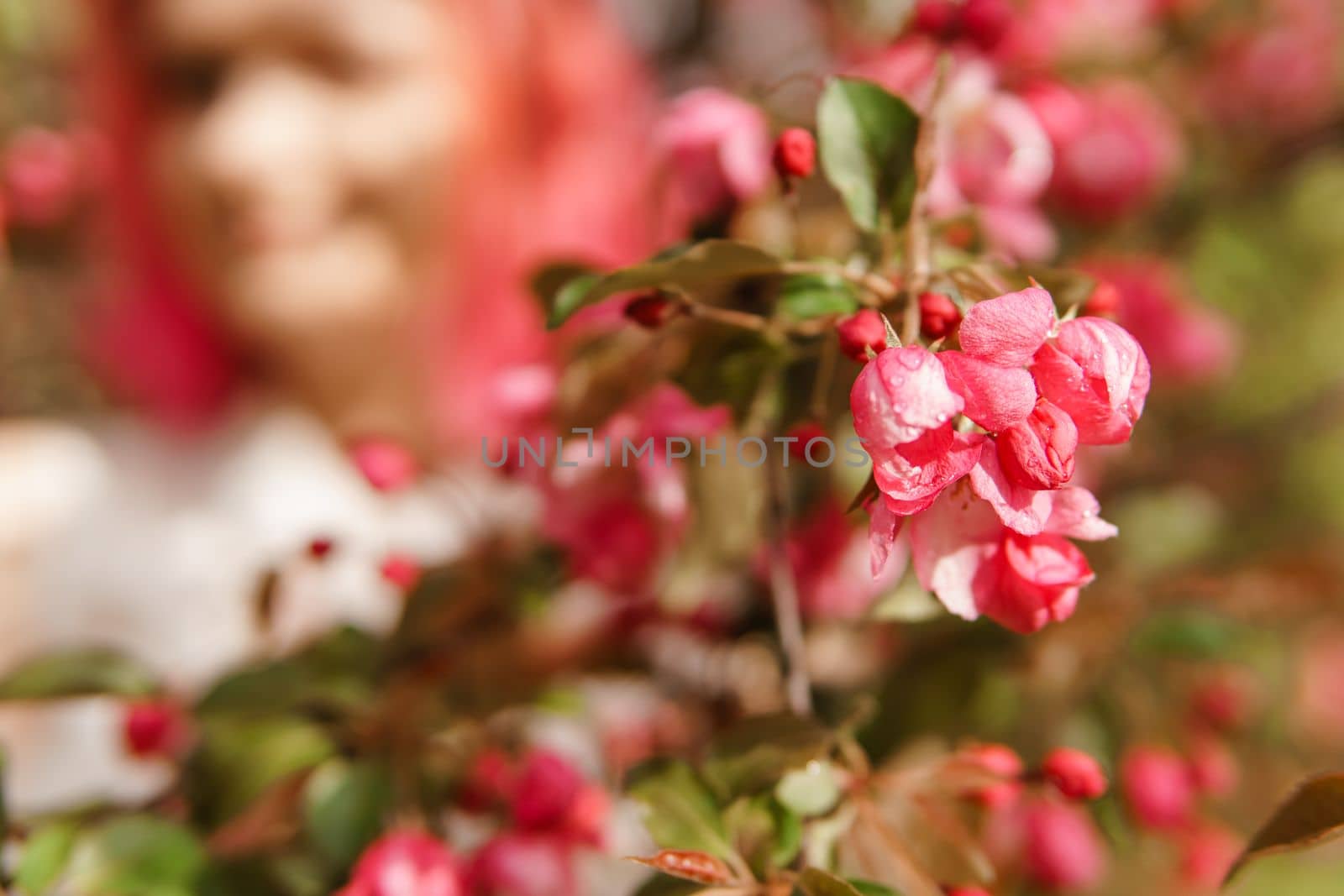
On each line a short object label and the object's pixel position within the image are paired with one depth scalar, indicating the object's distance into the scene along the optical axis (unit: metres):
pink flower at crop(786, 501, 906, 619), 0.52
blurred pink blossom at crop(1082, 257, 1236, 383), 0.58
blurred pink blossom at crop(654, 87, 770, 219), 0.37
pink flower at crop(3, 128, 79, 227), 0.86
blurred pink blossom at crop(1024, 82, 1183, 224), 0.54
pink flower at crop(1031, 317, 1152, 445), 0.23
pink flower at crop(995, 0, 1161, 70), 0.58
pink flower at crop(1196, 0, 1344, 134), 0.64
